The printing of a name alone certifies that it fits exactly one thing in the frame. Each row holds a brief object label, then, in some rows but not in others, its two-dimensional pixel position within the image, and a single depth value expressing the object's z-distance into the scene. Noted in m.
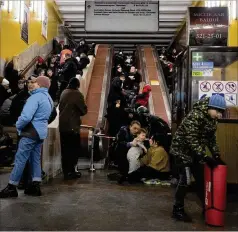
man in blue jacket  4.84
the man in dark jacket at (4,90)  8.02
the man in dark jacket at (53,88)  10.67
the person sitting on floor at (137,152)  6.37
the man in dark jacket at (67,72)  9.77
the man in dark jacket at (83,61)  14.31
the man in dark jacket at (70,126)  6.37
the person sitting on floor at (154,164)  6.36
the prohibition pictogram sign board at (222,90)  5.55
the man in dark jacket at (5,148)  6.86
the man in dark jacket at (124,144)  6.41
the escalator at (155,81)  13.06
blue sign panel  5.60
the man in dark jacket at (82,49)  16.45
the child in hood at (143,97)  9.80
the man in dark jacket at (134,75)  15.29
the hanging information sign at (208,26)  5.74
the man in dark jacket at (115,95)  8.59
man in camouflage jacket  4.06
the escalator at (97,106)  8.37
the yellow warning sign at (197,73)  5.60
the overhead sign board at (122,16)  12.14
